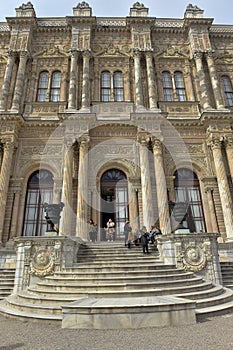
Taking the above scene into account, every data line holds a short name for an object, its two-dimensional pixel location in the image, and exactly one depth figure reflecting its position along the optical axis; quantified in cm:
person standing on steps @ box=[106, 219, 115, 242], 1252
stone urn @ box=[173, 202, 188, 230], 896
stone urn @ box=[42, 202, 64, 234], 924
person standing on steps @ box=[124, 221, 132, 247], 1106
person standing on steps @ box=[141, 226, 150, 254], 890
